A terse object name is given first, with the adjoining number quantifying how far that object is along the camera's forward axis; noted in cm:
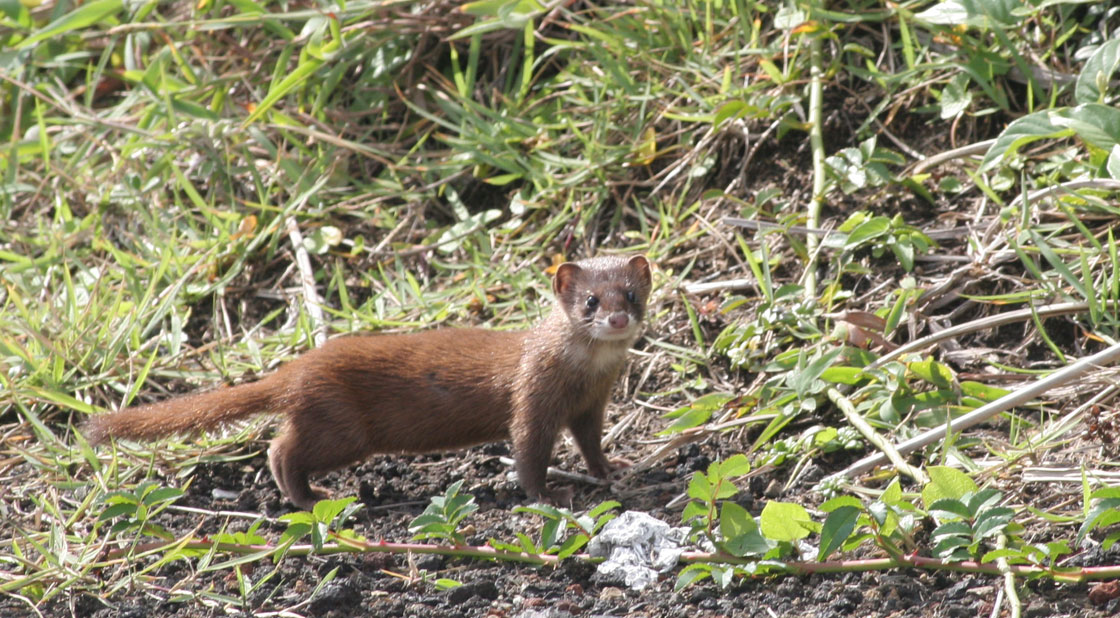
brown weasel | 874
